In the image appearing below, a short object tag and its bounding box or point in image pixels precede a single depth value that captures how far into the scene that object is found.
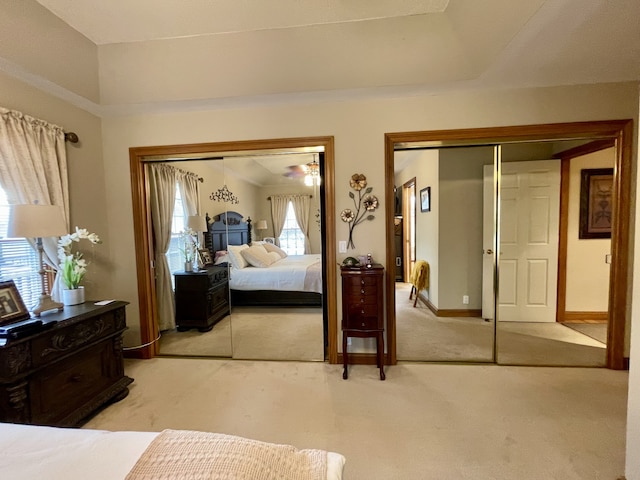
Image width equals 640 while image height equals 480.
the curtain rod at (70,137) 2.54
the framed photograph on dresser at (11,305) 1.74
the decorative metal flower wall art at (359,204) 2.70
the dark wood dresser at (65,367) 1.62
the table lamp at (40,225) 1.81
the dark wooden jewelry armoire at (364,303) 2.49
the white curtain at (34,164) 2.03
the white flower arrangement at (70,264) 2.23
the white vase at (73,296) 2.24
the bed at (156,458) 0.81
